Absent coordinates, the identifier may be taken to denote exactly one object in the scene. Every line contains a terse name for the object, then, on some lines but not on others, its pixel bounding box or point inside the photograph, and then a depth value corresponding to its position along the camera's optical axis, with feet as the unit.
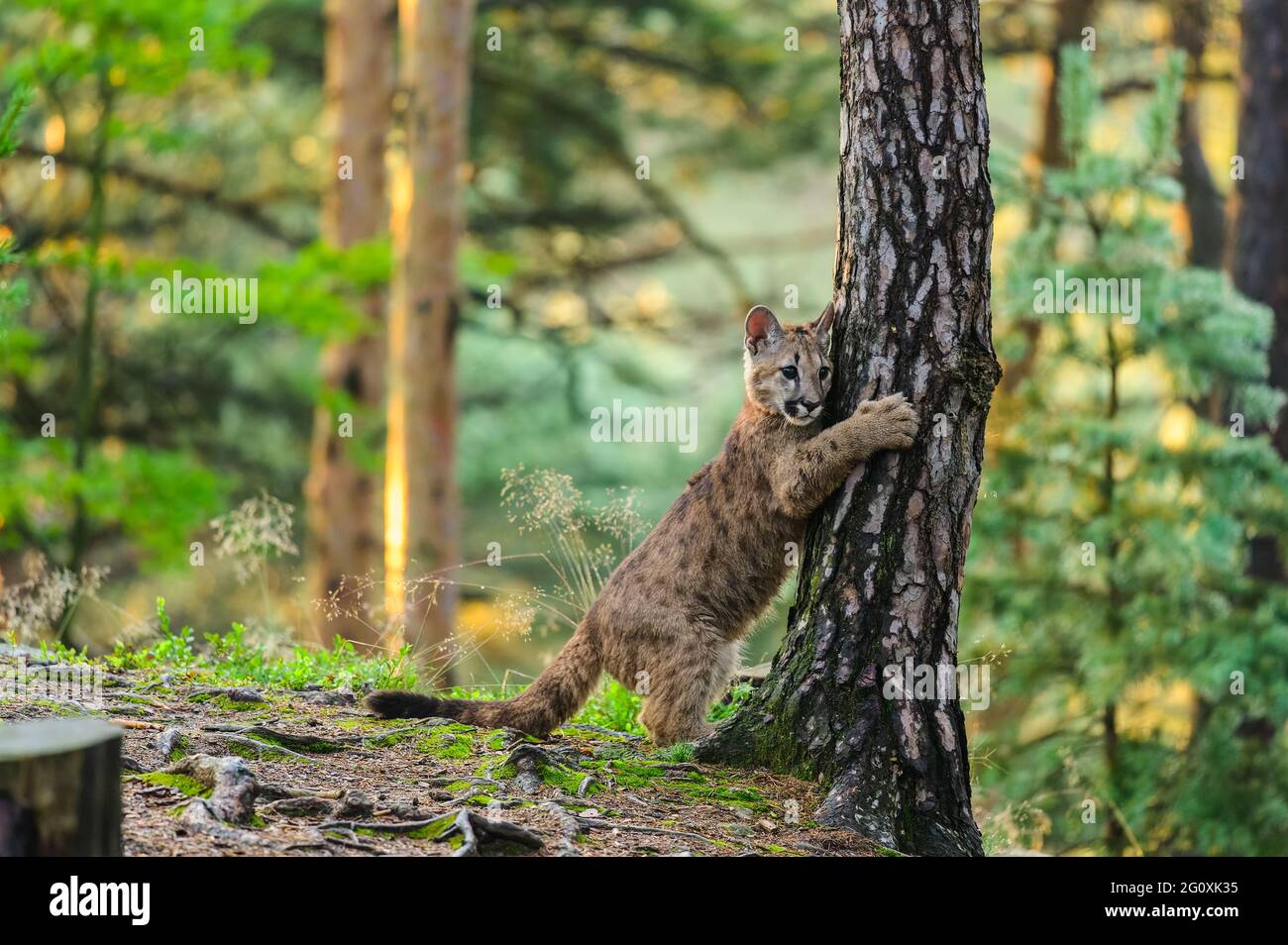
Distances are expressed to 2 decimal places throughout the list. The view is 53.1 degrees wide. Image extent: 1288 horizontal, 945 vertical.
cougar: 19.36
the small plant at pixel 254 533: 23.80
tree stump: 11.51
